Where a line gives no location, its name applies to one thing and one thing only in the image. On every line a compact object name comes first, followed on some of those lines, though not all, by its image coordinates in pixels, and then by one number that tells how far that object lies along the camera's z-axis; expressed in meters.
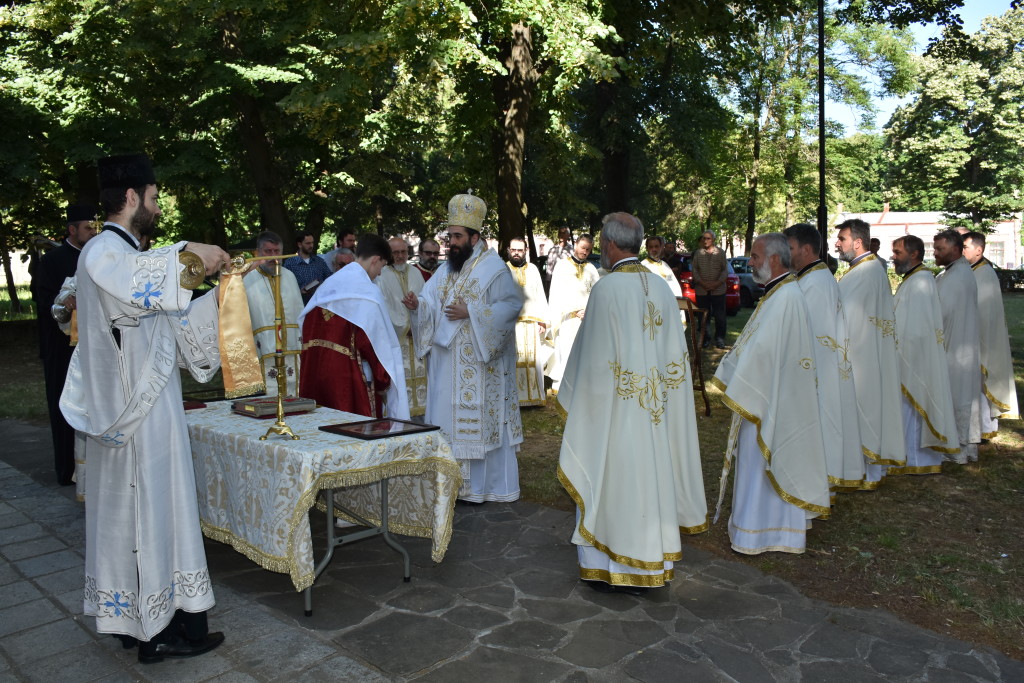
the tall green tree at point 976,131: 40.25
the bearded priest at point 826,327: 5.90
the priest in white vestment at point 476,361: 6.51
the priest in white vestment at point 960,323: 8.11
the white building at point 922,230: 56.16
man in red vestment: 5.45
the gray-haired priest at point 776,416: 5.34
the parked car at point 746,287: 25.48
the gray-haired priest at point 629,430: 4.64
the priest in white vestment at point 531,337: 10.58
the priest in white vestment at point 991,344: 8.68
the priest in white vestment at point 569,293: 10.95
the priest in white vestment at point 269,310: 7.80
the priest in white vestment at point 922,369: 7.47
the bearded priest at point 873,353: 6.99
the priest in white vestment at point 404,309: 9.46
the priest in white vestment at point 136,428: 3.75
